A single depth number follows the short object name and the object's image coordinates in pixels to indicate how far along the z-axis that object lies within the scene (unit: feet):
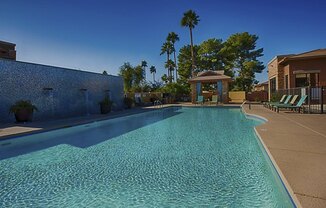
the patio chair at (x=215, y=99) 74.87
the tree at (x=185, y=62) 118.83
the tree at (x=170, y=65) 152.24
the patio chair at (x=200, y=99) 75.90
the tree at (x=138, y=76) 141.69
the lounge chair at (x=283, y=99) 48.75
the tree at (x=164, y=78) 138.10
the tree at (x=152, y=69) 229.86
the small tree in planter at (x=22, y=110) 35.55
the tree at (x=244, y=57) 105.91
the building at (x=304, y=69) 51.75
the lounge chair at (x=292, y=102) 41.42
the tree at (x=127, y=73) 136.87
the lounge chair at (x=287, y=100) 44.04
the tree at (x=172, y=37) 138.72
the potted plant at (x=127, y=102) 68.39
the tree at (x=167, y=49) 145.25
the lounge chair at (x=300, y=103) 38.17
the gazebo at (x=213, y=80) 79.87
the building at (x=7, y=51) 68.95
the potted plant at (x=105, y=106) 52.39
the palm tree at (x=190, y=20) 106.52
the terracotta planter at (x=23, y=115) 35.88
